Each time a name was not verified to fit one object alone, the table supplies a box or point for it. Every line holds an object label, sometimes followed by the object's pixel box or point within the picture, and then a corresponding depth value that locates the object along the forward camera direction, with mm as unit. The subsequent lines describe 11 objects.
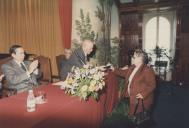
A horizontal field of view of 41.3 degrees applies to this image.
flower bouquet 3027
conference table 2316
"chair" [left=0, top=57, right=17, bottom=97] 3881
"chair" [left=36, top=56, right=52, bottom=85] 5535
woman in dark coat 3791
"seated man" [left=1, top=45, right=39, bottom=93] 3977
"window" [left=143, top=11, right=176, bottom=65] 9742
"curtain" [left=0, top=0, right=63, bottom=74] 7059
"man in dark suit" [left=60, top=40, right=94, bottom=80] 4095
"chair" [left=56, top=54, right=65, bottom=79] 6001
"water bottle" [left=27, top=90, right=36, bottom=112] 2626
